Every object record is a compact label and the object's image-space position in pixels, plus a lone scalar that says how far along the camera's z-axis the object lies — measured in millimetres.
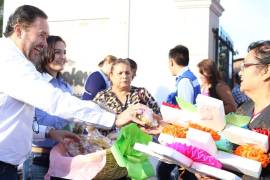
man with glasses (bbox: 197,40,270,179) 2754
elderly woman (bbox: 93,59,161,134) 4238
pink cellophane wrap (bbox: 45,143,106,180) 3244
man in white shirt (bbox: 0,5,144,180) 2752
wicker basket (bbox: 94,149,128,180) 3236
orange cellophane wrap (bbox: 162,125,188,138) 2486
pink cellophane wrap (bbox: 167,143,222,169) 2322
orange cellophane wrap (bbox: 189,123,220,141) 2424
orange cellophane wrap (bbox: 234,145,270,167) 2314
